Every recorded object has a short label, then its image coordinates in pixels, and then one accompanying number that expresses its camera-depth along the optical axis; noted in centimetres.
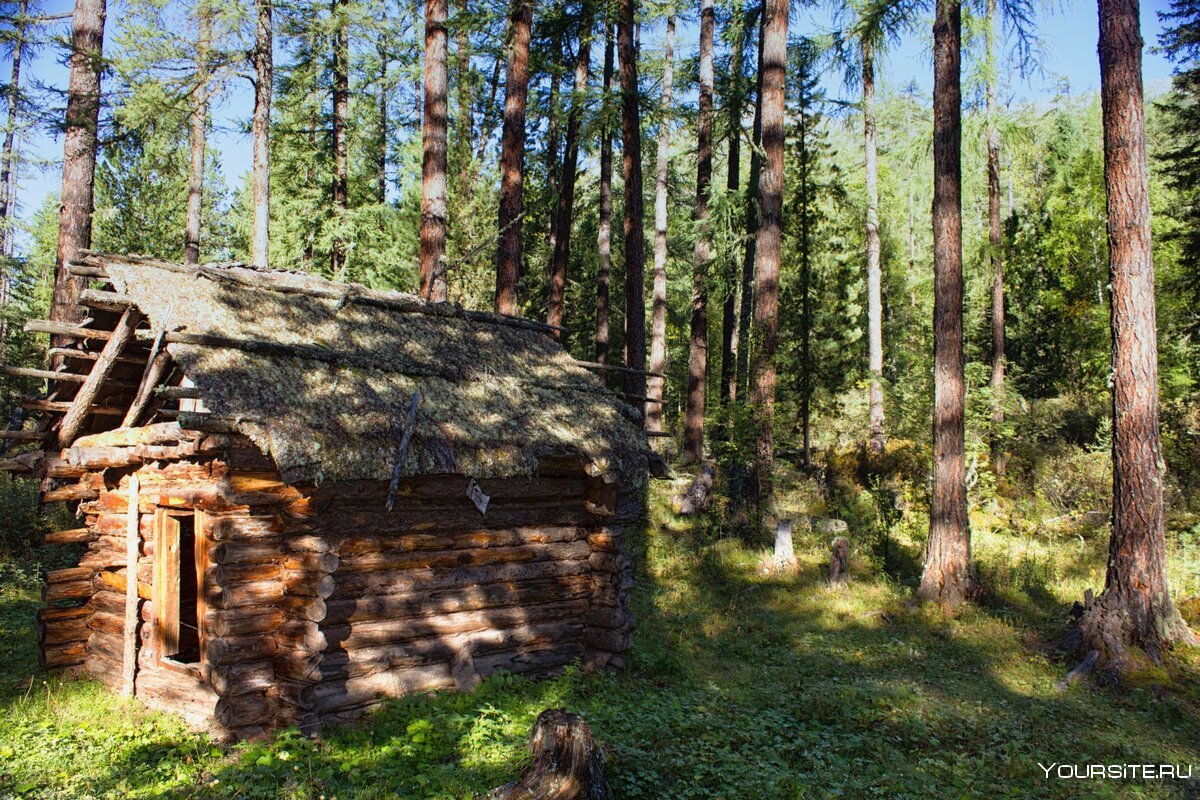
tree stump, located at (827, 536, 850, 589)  1402
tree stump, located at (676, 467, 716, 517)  1908
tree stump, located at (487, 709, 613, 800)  584
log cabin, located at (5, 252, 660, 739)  764
